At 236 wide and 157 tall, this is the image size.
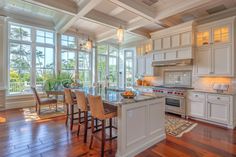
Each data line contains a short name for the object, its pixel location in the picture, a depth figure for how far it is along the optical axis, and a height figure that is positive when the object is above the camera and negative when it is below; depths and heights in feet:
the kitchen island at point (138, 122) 7.72 -2.61
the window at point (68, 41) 21.69 +5.55
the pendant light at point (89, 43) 13.48 +3.17
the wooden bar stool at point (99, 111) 7.96 -1.92
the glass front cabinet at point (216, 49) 13.12 +2.82
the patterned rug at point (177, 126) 11.27 -4.19
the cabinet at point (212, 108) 12.42 -2.77
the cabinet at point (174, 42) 15.53 +4.10
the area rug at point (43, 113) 14.76 -3.94
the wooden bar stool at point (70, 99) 11.62 -1.70
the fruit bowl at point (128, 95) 8.61 -1.02
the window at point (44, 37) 19.97 +5.74
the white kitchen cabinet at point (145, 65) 20.07 +1.90
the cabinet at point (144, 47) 21.65 +4.73
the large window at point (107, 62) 25.70 +2.81
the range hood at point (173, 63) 15.69 +1.77
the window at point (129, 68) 25.75 +1.75
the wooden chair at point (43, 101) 15.53 -2.54
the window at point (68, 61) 21.66 +2.48
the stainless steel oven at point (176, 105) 15.24 -2.97
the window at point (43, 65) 20.06 +1.83
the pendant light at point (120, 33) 10.12 +3.12
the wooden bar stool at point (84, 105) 9.63 -1.81
